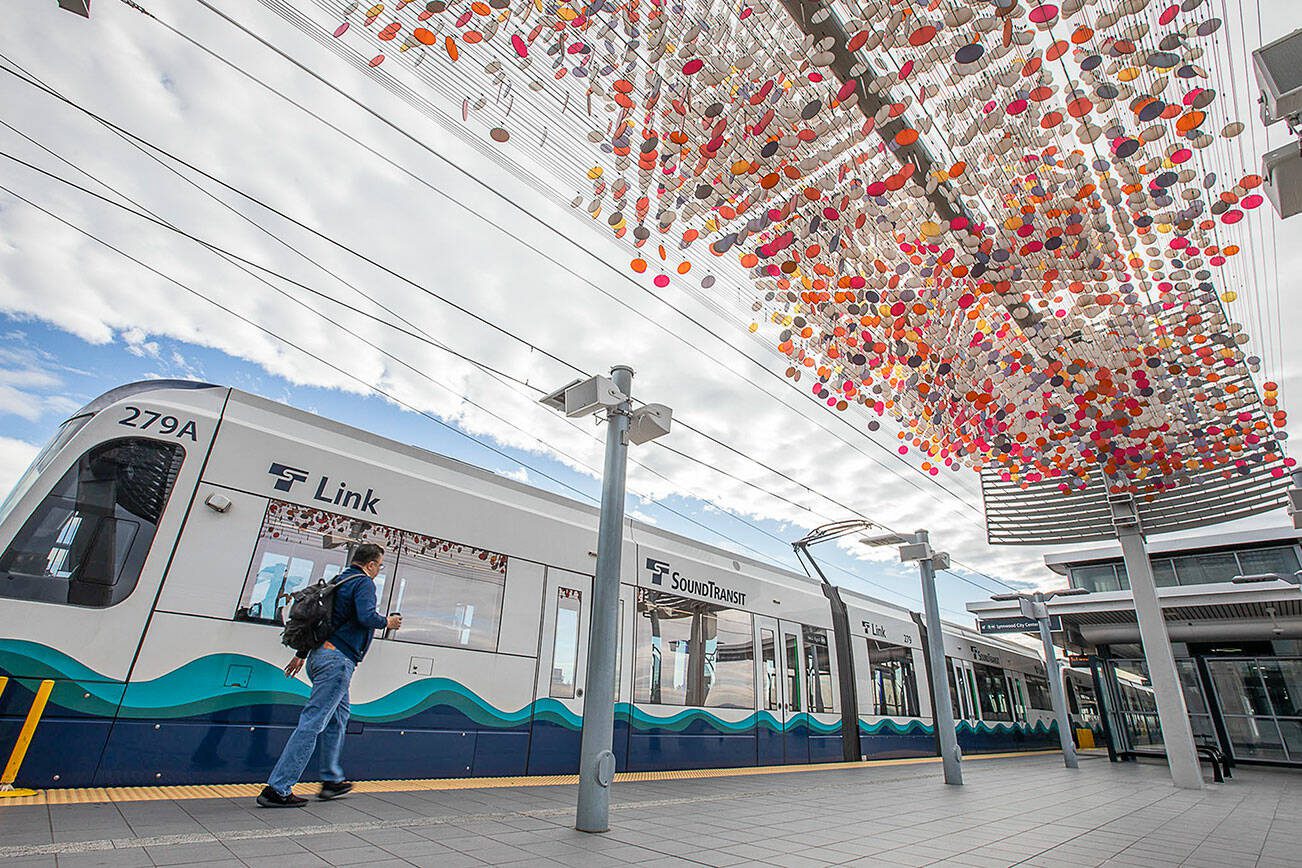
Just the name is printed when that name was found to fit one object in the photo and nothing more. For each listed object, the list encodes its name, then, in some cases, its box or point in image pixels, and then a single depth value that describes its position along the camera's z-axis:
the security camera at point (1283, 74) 2.65
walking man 3.81
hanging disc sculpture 3.56
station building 12.95
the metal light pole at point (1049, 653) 12.08
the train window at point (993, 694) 15.05
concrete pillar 8.81
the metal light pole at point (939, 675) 7.70
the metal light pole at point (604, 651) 3.92
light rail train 3.81
